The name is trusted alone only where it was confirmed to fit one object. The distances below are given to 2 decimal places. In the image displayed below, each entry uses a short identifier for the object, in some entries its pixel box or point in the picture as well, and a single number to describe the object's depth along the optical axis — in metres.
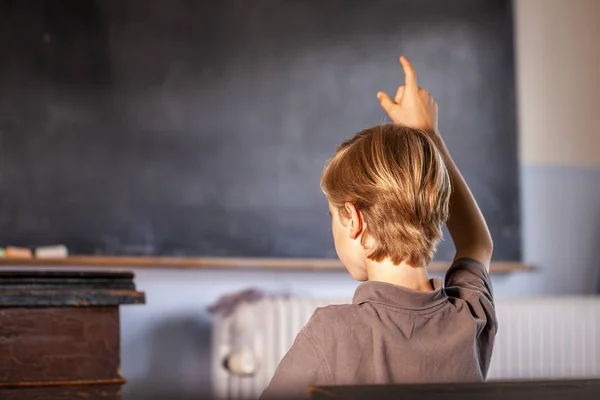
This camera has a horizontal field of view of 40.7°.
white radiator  3.17
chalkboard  3.02
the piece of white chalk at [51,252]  2.92
